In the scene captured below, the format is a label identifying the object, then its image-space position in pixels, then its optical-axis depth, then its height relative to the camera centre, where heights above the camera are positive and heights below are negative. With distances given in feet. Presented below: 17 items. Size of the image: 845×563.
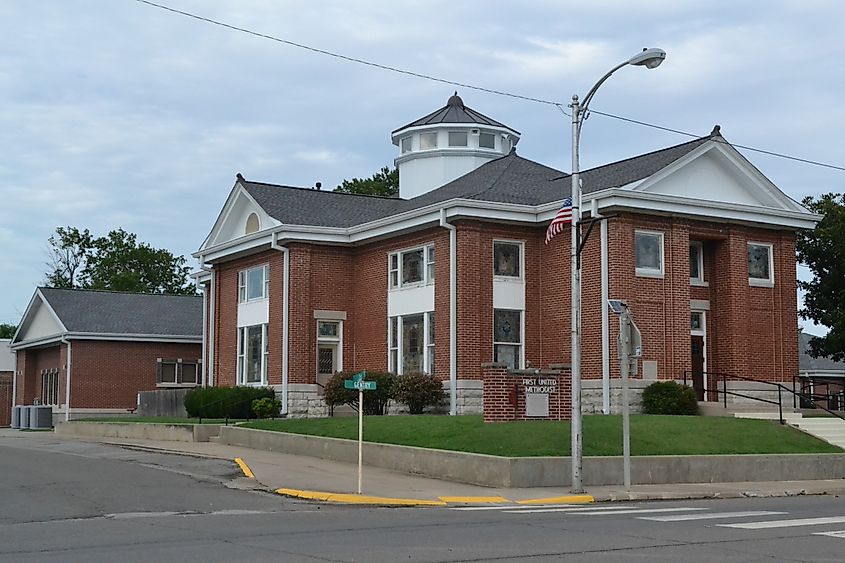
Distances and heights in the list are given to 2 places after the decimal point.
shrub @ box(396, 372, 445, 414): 103.71 -1.69
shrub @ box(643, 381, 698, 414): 97.50 -2.23
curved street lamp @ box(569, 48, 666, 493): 67.62 +5.70
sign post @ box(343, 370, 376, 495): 67.72 -0.63
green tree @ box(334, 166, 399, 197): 245.45 +41.92
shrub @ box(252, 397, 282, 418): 113.50 -3.55
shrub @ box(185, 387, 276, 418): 115.14 -2.97
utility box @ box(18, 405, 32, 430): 158.10 -6.46
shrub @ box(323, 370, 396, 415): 107.86 -2.01
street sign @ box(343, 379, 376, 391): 67.67 -0.75
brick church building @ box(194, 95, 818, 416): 101.96 +9.57
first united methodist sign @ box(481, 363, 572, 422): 82.33 -1.47
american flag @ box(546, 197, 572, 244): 74.95 +10.64
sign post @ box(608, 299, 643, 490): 67.77 +1.63
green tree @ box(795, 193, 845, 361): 135.44 +12.91
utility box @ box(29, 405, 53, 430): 154.30 -6.36
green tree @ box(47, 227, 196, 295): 278.67 +27.88
